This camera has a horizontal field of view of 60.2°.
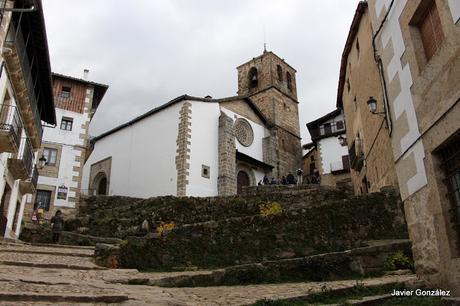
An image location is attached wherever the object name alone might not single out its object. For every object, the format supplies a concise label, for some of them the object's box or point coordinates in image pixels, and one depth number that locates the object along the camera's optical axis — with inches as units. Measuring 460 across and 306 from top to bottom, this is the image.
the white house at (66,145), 760.3
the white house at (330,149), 1044.5
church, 874.1
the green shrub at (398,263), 265.0
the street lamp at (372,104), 369.7
